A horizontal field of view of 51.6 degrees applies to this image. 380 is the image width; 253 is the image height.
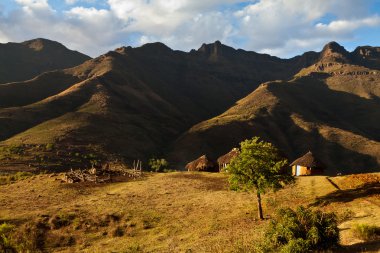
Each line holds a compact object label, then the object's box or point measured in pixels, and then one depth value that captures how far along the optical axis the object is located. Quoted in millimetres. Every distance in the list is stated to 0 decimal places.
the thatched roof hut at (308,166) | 66500
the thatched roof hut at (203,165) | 73438
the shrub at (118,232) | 34512
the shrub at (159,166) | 95775
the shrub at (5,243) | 28011
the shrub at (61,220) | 36581
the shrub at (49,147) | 97688
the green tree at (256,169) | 35109
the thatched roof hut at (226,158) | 72825
